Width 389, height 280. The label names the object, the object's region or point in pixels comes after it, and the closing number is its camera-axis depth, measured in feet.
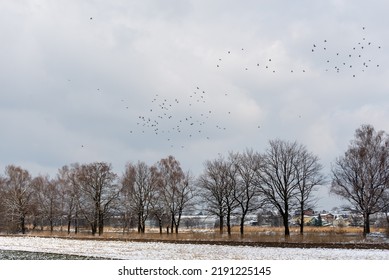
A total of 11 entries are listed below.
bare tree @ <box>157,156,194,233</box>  255.91
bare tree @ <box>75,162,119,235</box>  253.65
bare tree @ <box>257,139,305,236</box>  201.05
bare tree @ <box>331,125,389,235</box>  187.32
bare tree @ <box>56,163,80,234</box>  286.46
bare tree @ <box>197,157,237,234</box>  225.15
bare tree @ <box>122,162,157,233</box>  260.42
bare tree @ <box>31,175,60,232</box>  297.94
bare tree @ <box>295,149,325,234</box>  202.67
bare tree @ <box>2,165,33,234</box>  271.63
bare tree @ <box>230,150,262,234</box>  215.31
